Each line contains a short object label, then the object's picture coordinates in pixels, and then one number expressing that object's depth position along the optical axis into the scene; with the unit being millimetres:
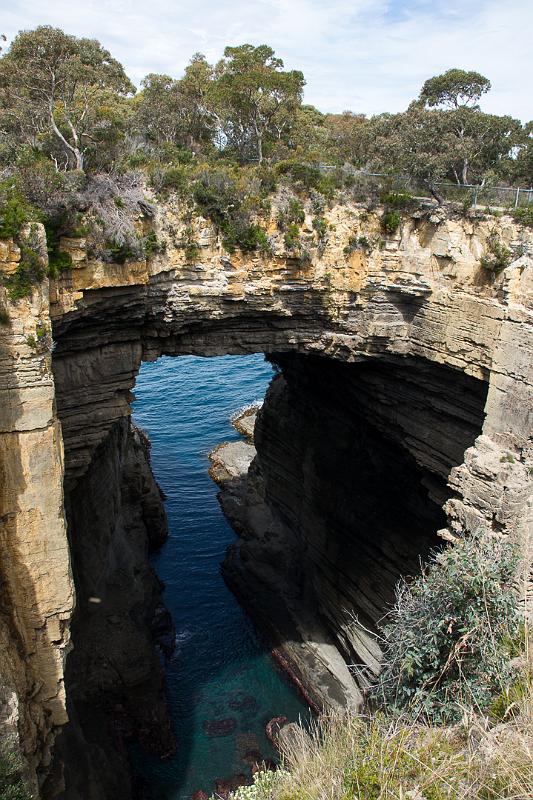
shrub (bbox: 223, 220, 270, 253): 14211
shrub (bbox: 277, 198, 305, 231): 14891
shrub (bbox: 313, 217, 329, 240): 15031
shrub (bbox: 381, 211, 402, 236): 15211
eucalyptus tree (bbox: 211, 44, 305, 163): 19391
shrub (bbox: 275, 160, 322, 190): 15453
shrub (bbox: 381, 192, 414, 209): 15266
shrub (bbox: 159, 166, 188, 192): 13697
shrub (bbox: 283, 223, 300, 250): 14555
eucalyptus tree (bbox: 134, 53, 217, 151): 21359
